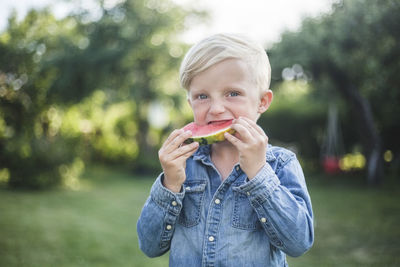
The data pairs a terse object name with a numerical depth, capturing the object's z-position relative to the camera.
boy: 1.61
